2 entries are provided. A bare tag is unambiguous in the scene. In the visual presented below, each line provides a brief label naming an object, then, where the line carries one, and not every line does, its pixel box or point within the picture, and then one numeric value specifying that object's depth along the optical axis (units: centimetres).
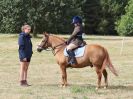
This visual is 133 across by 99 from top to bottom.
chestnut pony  1548
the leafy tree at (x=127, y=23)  7639
